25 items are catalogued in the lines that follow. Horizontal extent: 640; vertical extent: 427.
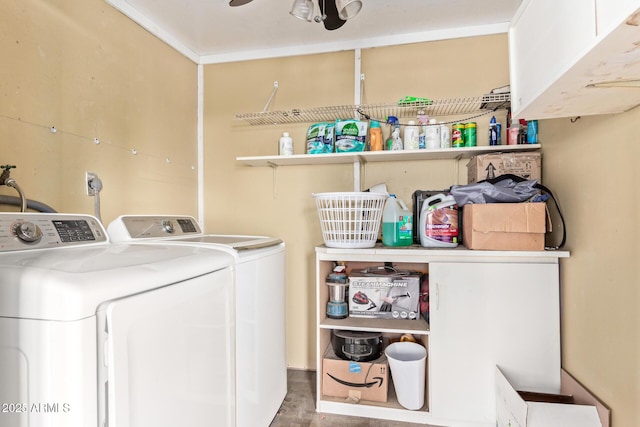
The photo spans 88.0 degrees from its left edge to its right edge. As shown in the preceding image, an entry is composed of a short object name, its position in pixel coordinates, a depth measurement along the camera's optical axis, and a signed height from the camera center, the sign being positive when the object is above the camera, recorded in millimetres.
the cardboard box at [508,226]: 1632 -65
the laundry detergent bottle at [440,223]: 1827 -54
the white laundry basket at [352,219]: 1855 -30
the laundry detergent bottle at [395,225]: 1995 -70
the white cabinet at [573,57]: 772 +419
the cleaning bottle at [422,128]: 2148 +555
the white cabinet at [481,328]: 1647 -587
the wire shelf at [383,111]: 2078 +698
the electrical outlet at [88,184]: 1658 +154
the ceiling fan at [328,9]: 1367 +874
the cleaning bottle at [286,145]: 2316 +483
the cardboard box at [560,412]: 1332 -824
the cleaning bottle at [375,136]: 2184 +514
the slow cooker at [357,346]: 1945 -785
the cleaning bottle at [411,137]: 2150 +499
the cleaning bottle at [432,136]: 2107 +496
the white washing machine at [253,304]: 1454 -447
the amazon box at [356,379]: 1885 -953
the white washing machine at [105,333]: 703 -292
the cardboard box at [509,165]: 1869 +276
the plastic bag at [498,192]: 1682 +111
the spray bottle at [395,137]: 2162 +506
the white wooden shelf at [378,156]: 1954 +377
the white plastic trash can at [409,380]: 1780 -911
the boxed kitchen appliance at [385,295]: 2014 -504
